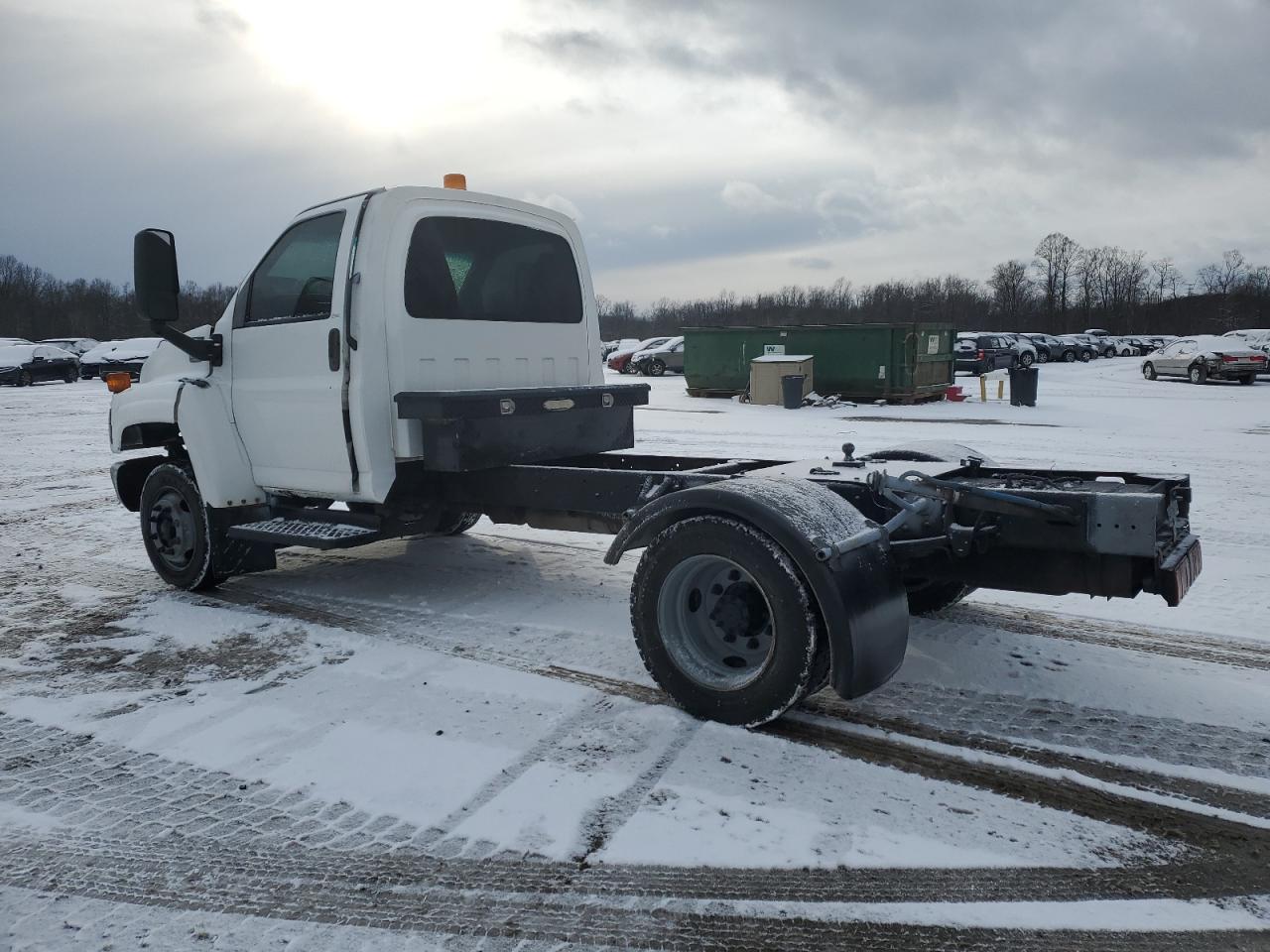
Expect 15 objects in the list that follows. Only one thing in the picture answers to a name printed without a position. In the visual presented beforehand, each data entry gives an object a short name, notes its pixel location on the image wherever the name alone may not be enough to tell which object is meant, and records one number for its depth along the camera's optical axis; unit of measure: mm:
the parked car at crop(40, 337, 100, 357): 40594
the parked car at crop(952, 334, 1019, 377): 33000
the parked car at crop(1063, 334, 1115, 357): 48406
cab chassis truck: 3367
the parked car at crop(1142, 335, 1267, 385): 25469
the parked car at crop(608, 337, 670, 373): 35978
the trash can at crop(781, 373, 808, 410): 18891
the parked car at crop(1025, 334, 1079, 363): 43688
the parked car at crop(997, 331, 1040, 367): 37184
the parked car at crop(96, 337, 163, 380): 34562
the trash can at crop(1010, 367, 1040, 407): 19188
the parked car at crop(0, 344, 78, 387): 32812
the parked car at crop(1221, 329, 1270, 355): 27109
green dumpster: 19344
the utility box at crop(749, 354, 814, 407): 19781
